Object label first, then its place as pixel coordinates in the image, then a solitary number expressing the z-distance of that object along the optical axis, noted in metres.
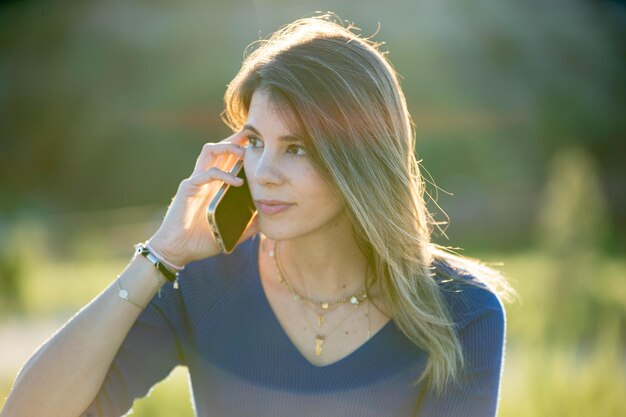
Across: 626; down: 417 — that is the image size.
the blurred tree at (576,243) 13.16
